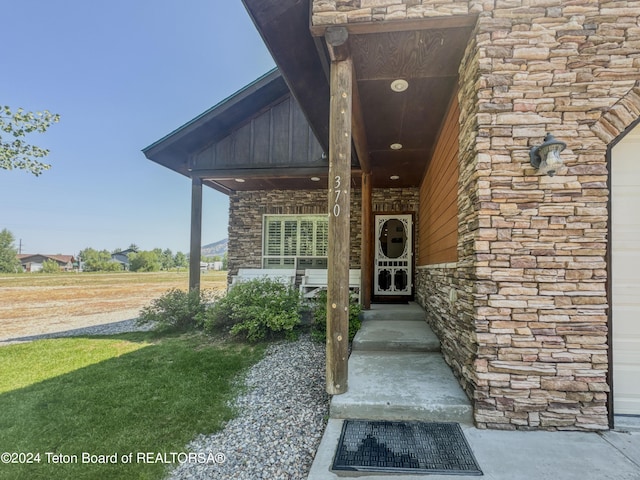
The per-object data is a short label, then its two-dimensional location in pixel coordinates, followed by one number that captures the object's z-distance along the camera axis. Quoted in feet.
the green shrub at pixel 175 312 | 18.24
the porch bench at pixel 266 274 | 24.01
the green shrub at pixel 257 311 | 15.61
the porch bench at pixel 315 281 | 22.27
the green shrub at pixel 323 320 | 14.97
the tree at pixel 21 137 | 21.25
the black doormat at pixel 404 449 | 6.04
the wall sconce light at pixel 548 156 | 7.07
